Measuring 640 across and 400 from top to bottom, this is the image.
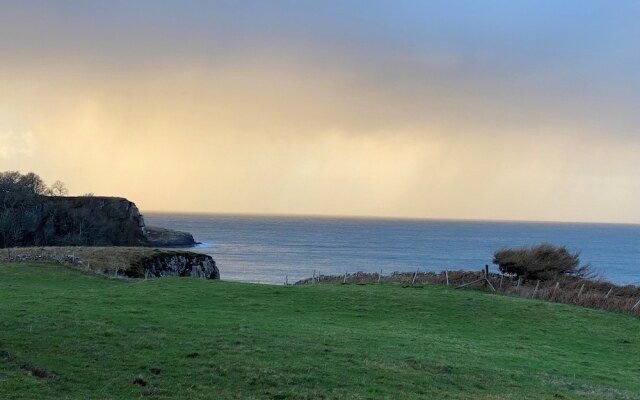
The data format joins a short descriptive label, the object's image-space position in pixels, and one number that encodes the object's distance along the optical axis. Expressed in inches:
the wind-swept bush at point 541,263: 2202.3
